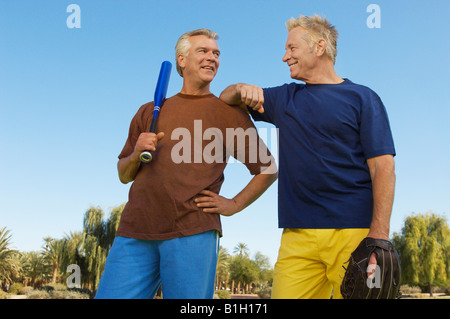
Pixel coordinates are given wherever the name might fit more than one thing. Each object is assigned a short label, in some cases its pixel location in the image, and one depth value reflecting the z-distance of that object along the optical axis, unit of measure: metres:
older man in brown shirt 3.14
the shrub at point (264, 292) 46.39
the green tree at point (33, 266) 41.03
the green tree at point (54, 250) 38.16
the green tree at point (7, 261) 34.05
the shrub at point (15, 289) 39.26
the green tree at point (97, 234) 37.09
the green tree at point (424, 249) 38.53
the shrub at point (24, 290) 39.41
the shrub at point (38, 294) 35.29
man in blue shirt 2.91
